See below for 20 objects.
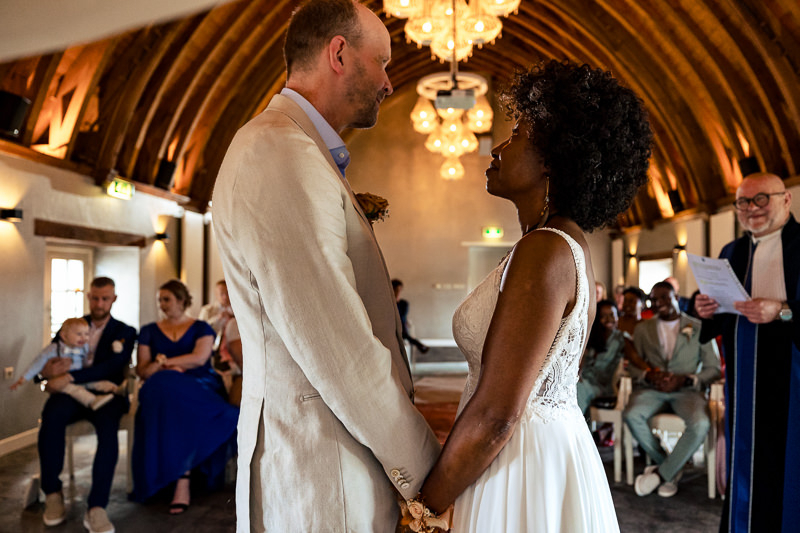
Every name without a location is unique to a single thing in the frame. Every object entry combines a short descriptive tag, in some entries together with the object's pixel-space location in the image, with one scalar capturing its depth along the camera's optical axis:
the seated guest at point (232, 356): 4.91
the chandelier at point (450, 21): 5.78
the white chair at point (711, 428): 4.91
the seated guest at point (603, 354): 5.70
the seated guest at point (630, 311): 6.95
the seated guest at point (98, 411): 4.06
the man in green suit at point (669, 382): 4.80
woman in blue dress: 4.45
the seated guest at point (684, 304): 4.05
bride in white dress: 1.28
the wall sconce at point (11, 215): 6.25
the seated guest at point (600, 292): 7.06
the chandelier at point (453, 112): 7.57
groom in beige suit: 1.17
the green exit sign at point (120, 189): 8.21
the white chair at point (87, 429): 4.48
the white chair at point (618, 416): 5.11
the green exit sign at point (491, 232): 15.99
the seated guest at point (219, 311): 6.71
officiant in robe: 3.10
